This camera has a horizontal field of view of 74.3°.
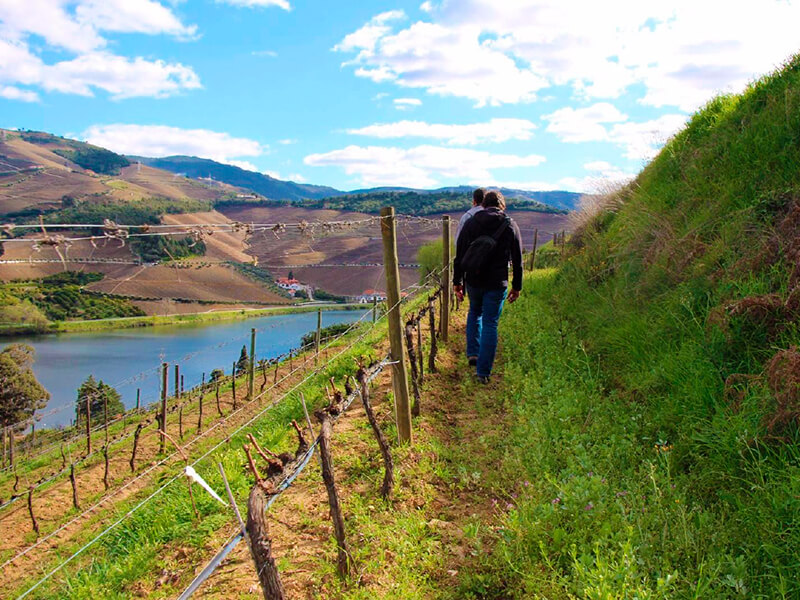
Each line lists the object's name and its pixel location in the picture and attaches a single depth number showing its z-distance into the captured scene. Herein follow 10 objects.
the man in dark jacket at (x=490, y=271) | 5.81
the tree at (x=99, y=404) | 32.69
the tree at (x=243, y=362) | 30.70
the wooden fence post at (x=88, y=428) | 17.67
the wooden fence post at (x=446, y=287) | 8.35
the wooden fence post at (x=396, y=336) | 4.49
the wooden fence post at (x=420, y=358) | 6.18
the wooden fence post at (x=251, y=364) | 18.85
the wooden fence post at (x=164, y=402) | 14.90
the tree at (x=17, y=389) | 33.03
